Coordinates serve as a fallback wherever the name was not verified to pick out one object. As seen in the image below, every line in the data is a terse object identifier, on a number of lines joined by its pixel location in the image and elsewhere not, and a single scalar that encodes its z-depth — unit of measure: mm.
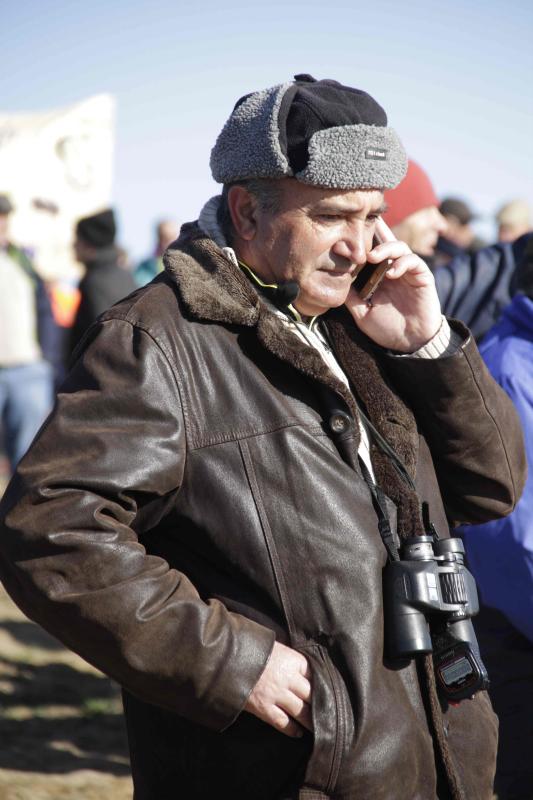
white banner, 11344
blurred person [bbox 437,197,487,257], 8562
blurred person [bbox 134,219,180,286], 9281
